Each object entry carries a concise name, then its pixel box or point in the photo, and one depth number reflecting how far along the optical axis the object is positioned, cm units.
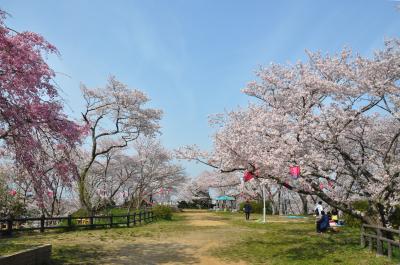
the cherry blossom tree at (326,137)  1231
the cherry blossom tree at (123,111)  2536
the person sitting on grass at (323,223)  1836
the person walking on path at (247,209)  3183
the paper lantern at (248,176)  1395
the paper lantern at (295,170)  1236
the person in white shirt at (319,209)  1872
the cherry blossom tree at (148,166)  3962
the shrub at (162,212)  3146
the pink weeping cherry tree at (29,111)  763
